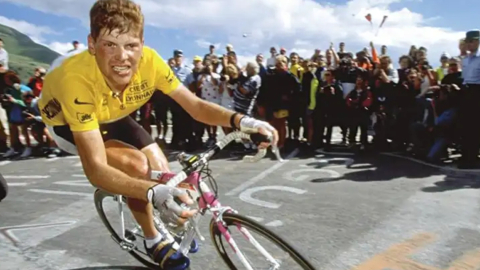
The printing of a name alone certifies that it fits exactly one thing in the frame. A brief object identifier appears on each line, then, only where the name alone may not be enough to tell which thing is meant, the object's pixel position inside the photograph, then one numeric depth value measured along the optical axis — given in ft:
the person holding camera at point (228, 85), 33.27
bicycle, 8.76
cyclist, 8.55
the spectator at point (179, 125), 35.32
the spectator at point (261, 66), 35.46
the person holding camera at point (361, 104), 31.17
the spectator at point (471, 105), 25.38
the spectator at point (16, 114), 33.27
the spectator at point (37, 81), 34.83
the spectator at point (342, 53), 41.63
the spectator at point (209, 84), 35.04
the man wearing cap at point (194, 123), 35.40
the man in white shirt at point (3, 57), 37.00
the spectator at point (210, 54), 39.46
